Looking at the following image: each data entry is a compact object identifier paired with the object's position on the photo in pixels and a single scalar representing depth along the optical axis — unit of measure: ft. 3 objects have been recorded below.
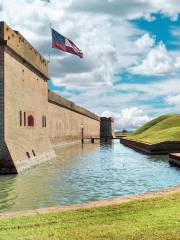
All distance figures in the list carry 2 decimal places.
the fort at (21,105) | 65.16
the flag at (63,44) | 105.19
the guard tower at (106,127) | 362.25
